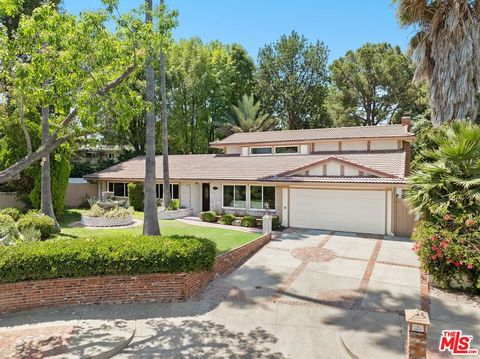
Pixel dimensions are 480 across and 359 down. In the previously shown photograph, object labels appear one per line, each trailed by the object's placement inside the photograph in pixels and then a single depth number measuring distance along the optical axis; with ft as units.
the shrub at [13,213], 57.82
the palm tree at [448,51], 49.93
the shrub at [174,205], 74.50
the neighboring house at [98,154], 119.75
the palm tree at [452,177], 31.83
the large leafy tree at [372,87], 127.13
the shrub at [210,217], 69.77
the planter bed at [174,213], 73.12
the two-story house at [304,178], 57.36
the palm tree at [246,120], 124.47
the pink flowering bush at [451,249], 30.35
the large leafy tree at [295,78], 139.44
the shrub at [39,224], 48.73
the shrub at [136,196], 83.20
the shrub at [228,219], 66.74
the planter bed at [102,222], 63.16
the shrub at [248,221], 64.08
